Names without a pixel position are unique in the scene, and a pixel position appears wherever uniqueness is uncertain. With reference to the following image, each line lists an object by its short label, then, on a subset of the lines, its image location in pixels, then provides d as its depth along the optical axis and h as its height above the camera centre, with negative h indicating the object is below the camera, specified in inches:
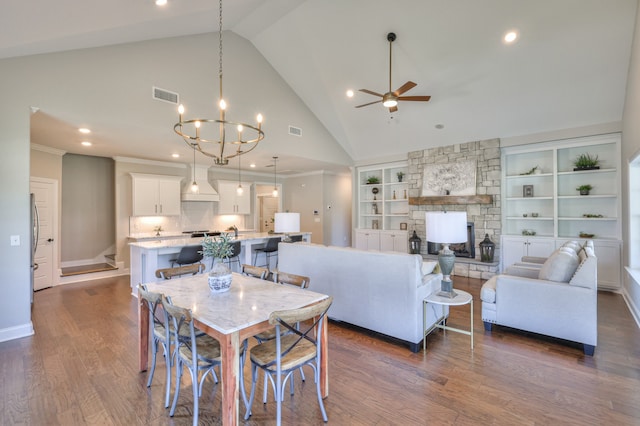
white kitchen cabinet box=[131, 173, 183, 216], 271.4 +18.1
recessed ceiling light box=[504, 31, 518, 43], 171.3 +101.0
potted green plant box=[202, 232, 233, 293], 97.0 -18.6
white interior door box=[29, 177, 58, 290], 217.5 -12.2
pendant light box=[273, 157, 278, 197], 361.7 +46.4
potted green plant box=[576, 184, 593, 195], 217.6 +16.7
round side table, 116.9 -34.9
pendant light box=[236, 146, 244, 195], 343.9 +40.3
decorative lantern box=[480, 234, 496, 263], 241.0 -30.3
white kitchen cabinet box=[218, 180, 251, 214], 337.1 +16.8
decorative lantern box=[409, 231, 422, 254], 281.0 -29.4
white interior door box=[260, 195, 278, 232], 450.3 +4.2
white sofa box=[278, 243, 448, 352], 120.6 -32.5
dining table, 69.1 -26.1
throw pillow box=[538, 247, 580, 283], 127.5 -23.8
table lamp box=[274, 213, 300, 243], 194.2 -5.7
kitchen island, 189.0 -28.0
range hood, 302.8 +24.6
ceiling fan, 168.9 +67.5
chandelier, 208.8 +58.2
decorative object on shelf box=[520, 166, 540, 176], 239.9 +33.4
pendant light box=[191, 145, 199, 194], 262.1 +42.2
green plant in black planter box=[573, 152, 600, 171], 213.9 +35.5
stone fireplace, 246.1 +9.2
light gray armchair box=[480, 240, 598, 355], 117.0 -37.0
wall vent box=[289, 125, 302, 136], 264.4 +73.5
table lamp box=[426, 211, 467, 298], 115.7 -7.2
